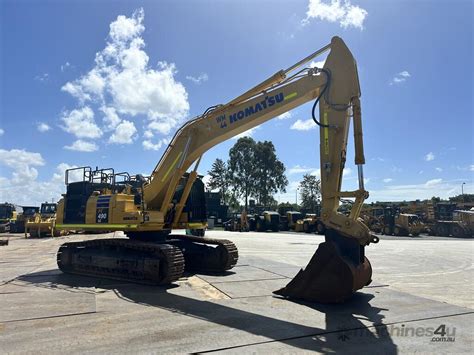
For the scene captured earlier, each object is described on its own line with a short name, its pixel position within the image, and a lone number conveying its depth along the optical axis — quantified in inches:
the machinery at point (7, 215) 1454.1
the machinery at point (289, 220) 1690.5
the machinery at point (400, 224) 1349.7
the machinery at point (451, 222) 1339.8
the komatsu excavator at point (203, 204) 307.1
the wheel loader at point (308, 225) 1535.4
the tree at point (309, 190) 3353.8
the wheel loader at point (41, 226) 1138.0
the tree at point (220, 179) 2746.1
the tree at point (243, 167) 2691.9
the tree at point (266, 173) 2689.5
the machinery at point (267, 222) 1609.3
